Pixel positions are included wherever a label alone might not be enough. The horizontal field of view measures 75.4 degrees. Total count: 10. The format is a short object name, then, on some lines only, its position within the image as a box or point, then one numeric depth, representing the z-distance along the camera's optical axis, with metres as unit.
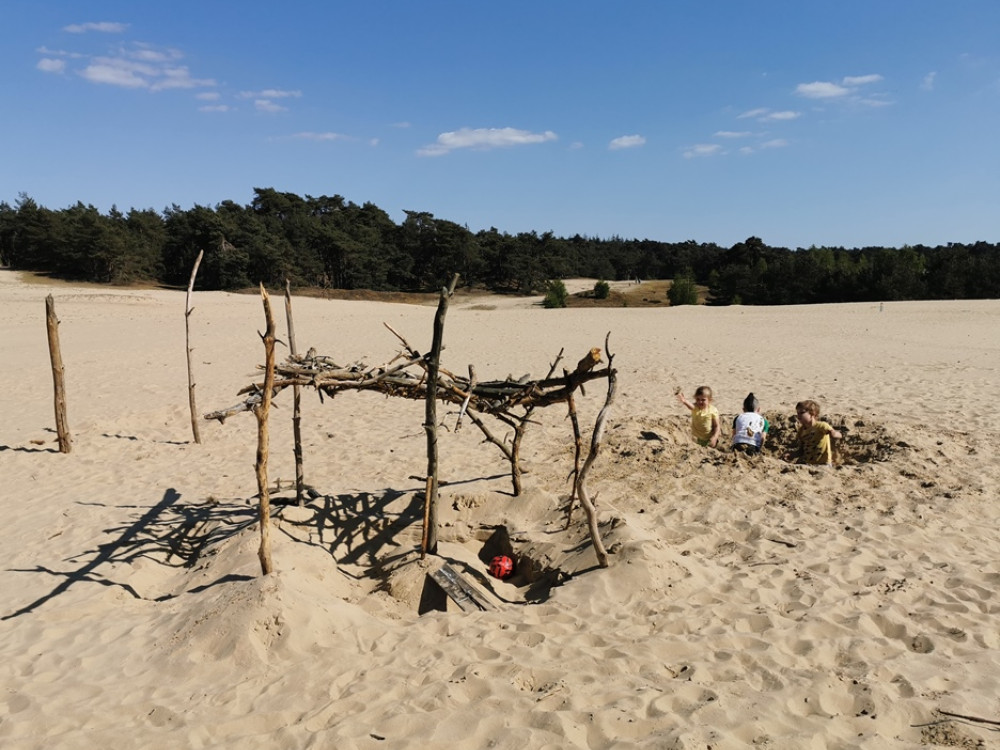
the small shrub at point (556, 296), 42.28
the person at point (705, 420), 8.76
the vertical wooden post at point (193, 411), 9.98
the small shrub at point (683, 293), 45.84
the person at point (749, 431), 8.18
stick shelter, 5.13
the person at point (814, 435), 7.96
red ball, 6.06
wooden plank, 5.18
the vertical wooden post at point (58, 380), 9.65
